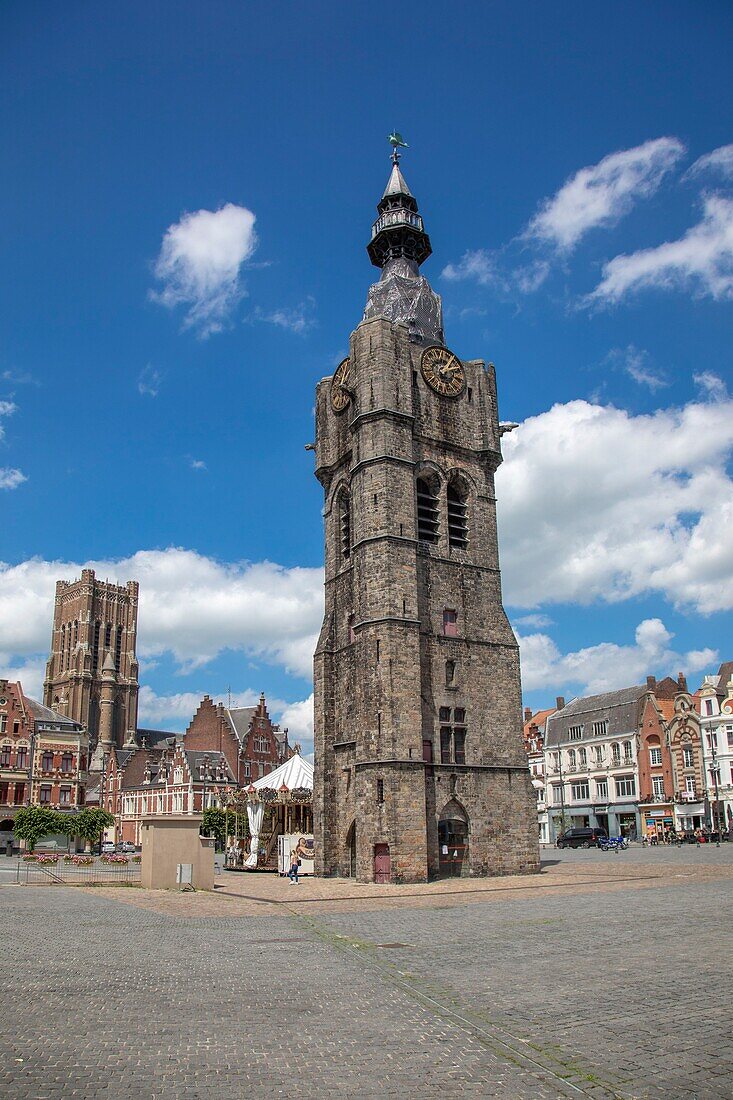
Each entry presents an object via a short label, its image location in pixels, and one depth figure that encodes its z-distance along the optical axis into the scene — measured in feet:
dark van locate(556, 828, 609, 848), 205.46
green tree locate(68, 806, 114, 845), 188.24
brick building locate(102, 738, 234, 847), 256.52
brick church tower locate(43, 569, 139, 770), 388.16
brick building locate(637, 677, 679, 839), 213.87
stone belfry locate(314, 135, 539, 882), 116.26
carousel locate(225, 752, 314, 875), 143.64
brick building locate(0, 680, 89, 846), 237.25
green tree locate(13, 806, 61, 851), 182.70
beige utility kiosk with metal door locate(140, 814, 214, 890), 98.73
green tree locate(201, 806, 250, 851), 202.18
